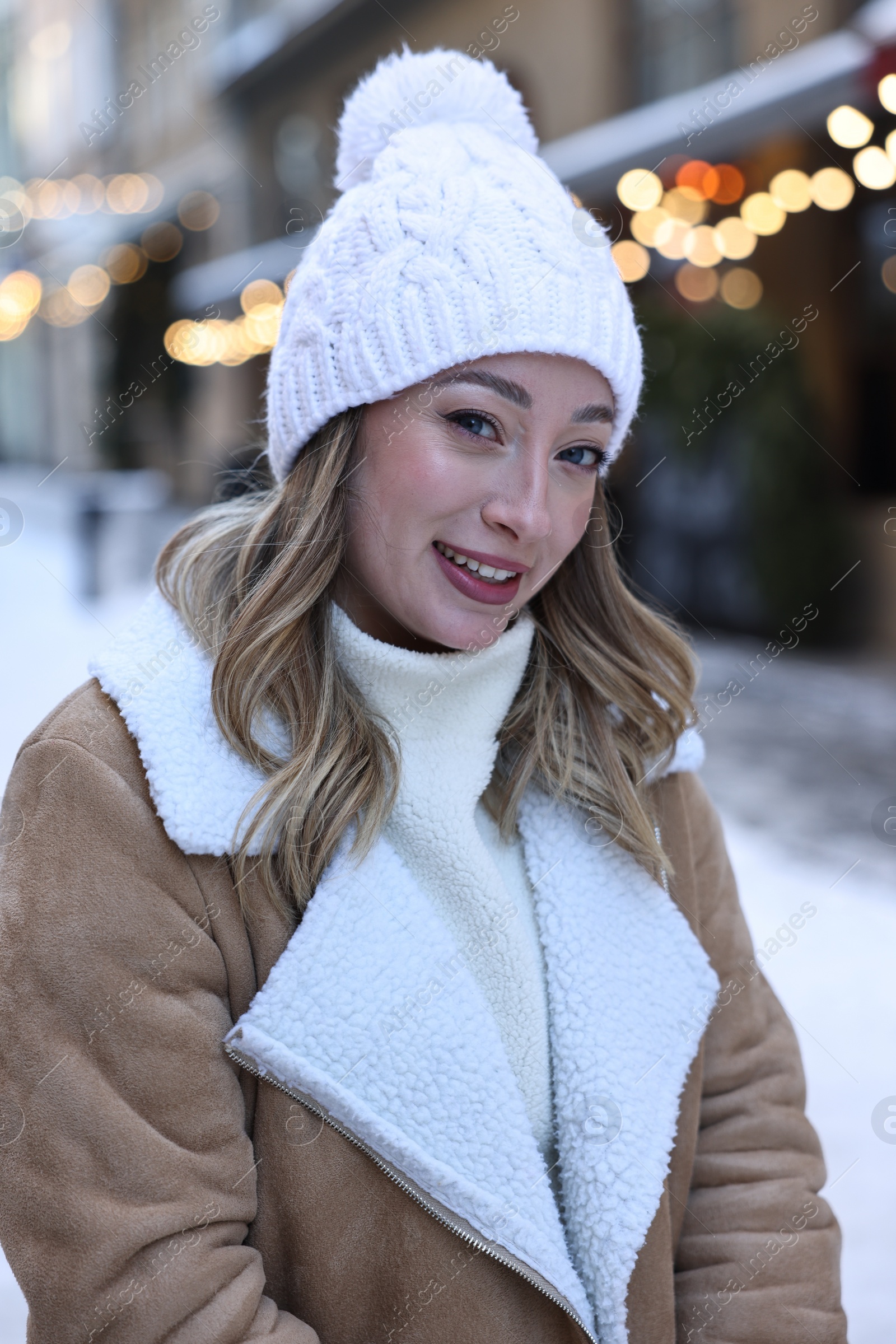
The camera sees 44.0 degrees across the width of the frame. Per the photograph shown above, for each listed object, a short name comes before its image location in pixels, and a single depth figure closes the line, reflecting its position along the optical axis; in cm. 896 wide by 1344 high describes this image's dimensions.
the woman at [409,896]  119
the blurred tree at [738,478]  802
